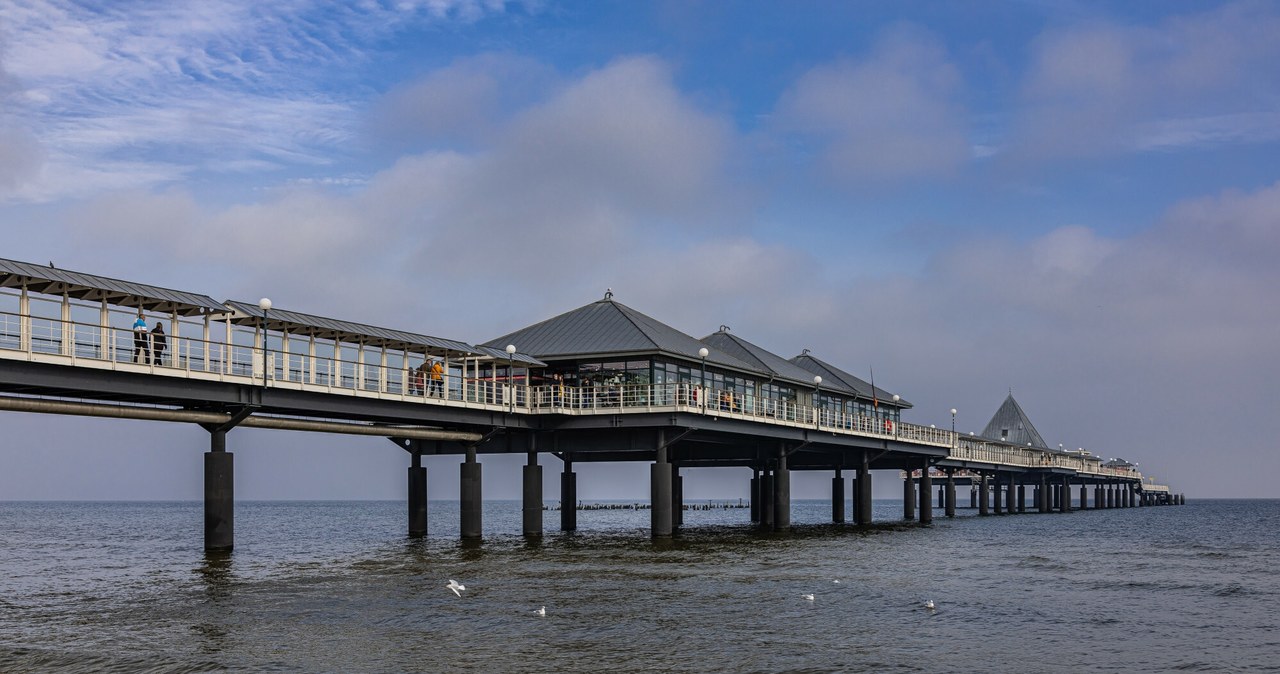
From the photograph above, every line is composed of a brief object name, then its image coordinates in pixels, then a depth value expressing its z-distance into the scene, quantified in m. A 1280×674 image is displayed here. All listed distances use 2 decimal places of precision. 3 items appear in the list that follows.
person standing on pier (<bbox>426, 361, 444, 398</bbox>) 54.05
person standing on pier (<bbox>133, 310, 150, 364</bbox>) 39.69
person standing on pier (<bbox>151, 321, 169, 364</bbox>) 40.50
